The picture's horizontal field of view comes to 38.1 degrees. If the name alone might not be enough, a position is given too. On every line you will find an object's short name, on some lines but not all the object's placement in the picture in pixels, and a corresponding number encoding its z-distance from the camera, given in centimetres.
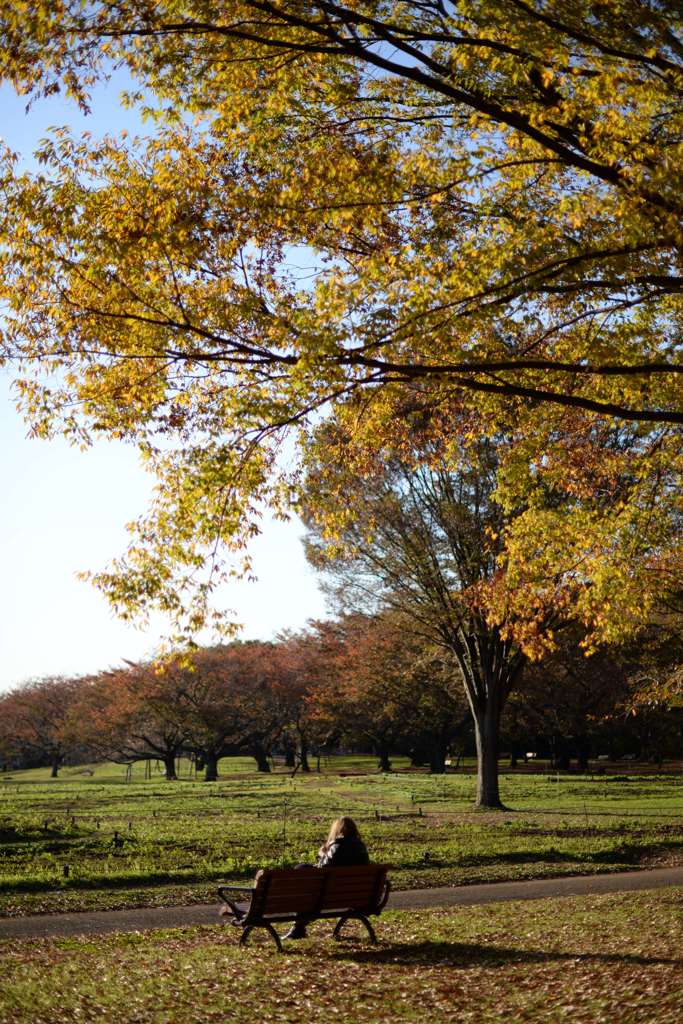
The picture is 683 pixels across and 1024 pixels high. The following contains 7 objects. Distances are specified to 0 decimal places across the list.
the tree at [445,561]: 2717
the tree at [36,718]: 7775
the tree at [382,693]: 5062
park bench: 959
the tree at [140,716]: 6062
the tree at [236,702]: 6059
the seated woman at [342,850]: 1045
